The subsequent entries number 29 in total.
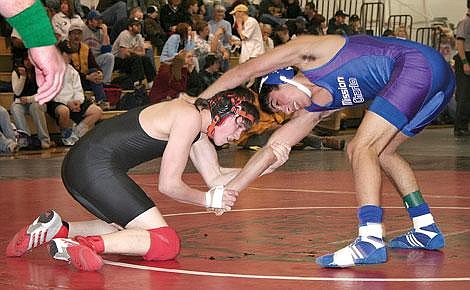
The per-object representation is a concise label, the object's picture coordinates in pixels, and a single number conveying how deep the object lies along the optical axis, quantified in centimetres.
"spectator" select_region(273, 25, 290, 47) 1675
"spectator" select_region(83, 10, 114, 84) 1507
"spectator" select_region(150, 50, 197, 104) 1449
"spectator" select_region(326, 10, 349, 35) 1959
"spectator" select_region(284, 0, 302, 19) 1938
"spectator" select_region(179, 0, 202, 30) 1667
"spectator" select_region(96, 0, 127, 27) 1612
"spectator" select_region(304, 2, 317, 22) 1930
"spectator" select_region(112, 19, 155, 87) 1538
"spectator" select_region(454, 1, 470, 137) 1545
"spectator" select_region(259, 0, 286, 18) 1875
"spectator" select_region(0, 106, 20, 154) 1293
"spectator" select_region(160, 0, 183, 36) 1686
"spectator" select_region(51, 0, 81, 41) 1444
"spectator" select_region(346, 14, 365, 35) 1973
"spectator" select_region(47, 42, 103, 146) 1373
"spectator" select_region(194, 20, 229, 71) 1583
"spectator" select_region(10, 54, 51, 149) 1332
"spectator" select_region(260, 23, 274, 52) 1681
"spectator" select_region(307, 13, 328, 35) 1856
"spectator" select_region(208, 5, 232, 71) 1681
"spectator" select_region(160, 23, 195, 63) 1543
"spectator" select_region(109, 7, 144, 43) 1597
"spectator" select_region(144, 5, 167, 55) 1658
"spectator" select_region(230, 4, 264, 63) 1588
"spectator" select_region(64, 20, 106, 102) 1420
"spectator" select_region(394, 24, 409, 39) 1926
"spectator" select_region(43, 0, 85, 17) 1505
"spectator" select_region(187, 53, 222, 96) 1476
